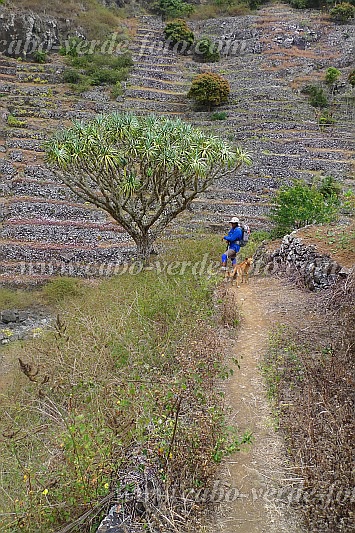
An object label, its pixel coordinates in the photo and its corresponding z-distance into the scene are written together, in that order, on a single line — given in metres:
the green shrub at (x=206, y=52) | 37.31
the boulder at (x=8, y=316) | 12.30
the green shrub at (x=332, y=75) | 30.61
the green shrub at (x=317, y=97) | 29.70
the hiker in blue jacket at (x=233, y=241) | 9.43
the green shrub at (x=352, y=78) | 29.84
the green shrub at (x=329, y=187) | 19.20
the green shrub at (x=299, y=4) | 41.22
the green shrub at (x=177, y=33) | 37.97
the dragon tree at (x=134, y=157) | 12.08
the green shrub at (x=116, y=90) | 29.94
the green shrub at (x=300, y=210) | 12.41
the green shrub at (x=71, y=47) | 34.09
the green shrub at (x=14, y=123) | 24.81
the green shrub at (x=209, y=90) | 29.64
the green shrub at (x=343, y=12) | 37.97
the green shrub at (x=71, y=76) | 30.66
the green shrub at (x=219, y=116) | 28.73
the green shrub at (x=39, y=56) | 32.25
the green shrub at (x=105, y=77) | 31.69
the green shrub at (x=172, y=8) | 42.91
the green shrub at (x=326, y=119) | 27.66
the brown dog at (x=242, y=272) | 9.33
